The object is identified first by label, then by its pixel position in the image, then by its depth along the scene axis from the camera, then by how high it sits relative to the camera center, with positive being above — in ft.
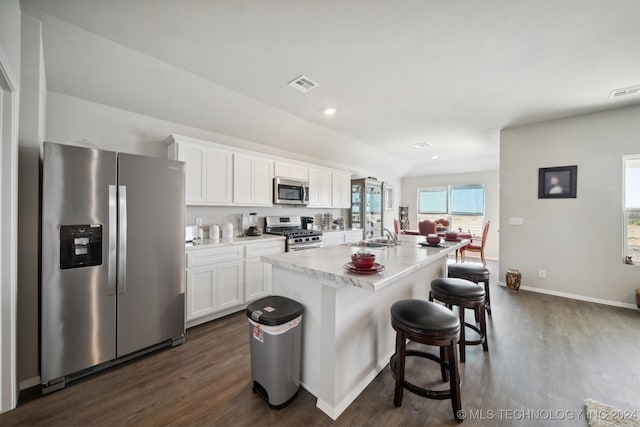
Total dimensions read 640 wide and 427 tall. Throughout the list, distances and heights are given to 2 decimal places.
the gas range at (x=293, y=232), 12.47 -1.10
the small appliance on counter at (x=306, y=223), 15.52 -0.68
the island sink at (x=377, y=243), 8.22 -1.09
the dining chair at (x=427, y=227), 20.68 -1.20
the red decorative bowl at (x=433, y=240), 8.46 -0.95
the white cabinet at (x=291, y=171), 13.39 +2.56
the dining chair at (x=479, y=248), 17.53 -2.56
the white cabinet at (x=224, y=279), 8.79 -2.82
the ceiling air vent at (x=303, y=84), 8.64 +4.97
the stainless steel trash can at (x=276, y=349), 5.12 -3.09
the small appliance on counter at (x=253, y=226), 12.26 -0.73
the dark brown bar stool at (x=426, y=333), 4.71 -2.46
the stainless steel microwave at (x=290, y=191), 13.26 +1.28
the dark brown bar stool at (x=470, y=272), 8.23 -2.11
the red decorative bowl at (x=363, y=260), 4.68 -0.95
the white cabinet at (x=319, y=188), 15.67 +1.76
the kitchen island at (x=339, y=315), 4.97 -2.45
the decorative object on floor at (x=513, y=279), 12.72 -3.57
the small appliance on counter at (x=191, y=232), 10.00 -0.89
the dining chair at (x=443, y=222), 23.43 -0.81
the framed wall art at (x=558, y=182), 11.95 +1.73
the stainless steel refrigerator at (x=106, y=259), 5.74 -1.33
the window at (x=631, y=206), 10.81 +0.44
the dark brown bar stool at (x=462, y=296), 6.45 -2.32
